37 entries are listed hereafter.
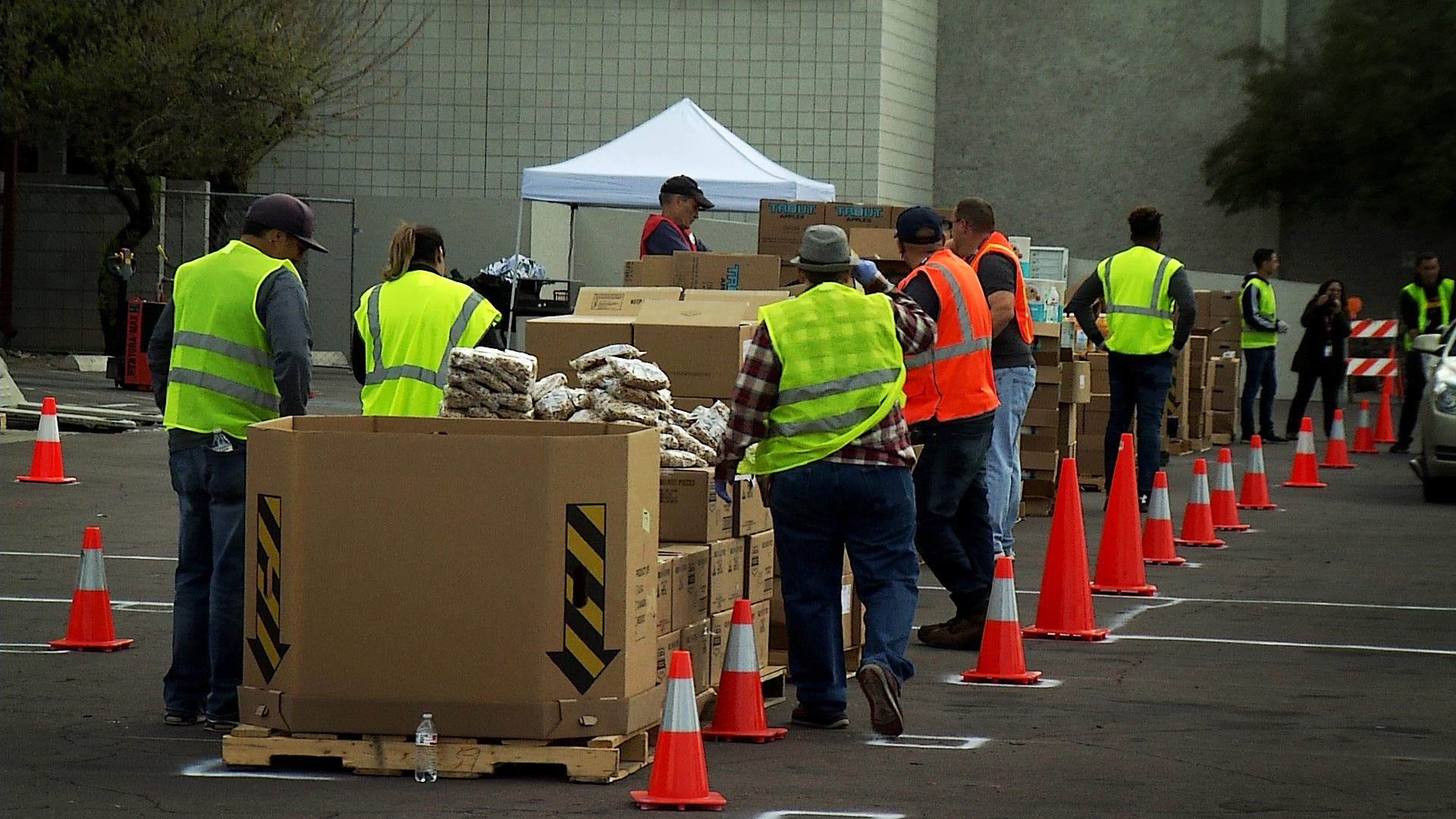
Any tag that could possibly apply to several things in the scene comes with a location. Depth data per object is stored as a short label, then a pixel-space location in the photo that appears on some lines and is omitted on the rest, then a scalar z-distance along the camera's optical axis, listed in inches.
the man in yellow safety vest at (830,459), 605.3
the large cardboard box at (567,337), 729.0
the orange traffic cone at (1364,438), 1801.2
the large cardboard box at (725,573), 619.8
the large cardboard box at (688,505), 613.9
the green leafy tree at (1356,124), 2406.5
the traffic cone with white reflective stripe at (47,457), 1262.3
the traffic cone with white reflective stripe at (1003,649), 703.7
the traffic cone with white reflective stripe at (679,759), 505.4
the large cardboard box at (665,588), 575.2
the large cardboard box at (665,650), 576.7
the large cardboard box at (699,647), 599.5
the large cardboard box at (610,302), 787.4
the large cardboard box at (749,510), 637.9
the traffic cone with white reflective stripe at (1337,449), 1652.3
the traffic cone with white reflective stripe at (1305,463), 1472.7
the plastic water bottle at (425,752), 525.3
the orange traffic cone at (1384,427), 1934.1
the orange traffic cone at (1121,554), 901.8
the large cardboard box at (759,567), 647.8
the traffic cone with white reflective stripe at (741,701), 589.3
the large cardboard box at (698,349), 719.7
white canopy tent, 1577.3
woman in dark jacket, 1824.6
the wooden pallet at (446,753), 528.7
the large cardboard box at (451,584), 525.7
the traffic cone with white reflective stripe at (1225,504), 1188.5
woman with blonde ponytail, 671.1
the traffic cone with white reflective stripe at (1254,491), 1320.1
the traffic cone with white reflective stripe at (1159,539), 1031.6
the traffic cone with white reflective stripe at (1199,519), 1112.8
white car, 1317.7
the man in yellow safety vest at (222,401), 600.7
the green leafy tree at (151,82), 2016.5
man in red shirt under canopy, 1063.6
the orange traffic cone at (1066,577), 783.7
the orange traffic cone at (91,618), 727.7
